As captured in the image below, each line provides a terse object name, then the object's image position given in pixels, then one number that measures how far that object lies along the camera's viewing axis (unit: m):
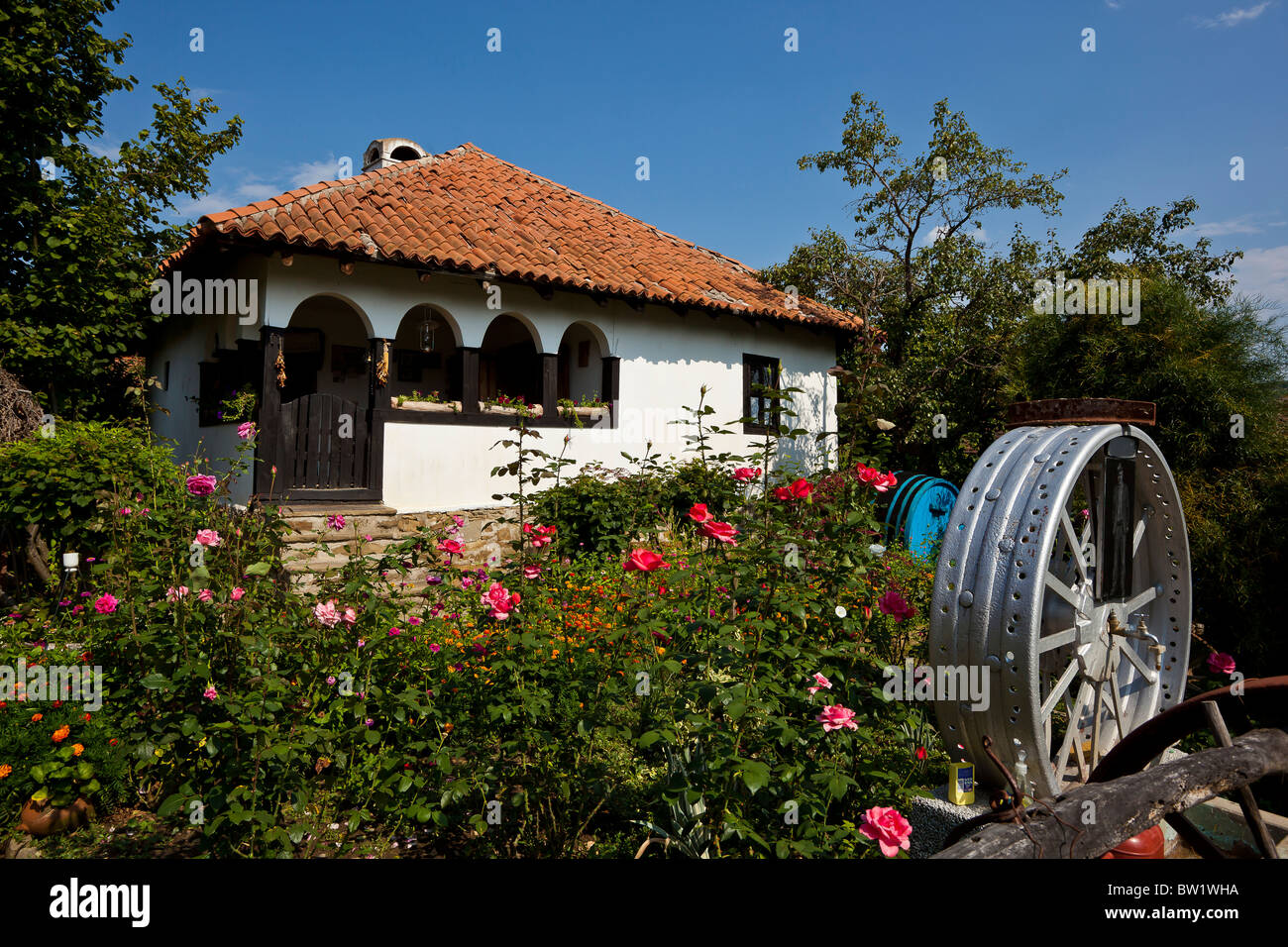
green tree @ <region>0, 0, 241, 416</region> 8.88
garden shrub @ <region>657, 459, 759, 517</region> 9.23
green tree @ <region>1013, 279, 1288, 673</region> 5.87
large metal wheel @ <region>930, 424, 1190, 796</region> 2.85
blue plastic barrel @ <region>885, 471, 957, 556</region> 10.24
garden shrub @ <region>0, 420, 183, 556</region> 6.03
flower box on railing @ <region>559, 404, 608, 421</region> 10.17
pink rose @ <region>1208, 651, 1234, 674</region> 3.72
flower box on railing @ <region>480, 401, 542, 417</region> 9.42
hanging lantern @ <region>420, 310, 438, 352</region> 10.18
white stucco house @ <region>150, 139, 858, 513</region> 8.02
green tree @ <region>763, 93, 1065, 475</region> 12.69
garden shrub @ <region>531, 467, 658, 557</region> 8.02
